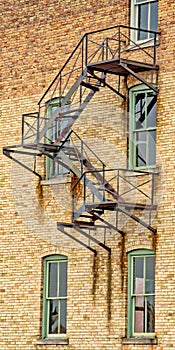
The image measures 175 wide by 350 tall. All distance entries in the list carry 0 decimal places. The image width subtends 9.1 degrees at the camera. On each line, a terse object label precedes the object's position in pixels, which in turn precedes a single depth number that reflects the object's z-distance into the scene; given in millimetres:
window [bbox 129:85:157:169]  26797
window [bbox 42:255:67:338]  28016
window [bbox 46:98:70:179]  28844
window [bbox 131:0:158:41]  27561
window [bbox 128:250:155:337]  26125
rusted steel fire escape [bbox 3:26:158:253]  26219
